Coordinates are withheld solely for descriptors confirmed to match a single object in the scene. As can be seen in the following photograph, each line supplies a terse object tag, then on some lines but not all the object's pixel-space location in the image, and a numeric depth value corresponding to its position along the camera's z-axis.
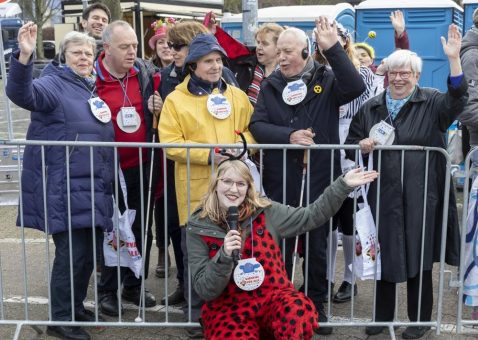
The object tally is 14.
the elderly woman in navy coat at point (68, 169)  4.34
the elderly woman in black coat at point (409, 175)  4.24
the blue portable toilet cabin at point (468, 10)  10.30
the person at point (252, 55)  5.37
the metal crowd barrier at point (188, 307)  4.21
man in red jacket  4.80
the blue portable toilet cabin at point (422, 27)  11.14
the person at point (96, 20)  6.27
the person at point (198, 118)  4.45
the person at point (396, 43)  5.60
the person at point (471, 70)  5.25
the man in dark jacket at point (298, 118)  4.43
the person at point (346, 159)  4.92
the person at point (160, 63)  5.51
